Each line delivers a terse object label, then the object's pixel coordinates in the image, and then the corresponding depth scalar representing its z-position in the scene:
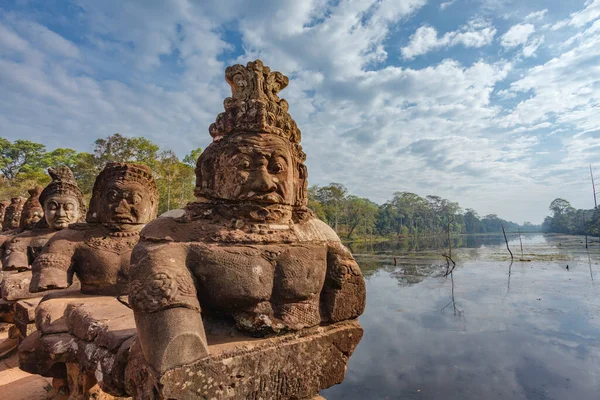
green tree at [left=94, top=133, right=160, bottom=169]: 22.56
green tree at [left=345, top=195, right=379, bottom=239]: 53.31
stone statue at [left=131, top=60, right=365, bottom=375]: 1.69
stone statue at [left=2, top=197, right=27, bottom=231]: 9.10
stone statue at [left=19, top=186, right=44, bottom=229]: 6.82
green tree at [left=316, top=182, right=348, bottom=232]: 49.30
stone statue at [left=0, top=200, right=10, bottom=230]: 11.05
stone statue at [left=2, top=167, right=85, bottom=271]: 4.67
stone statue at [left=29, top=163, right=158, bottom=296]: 3.29
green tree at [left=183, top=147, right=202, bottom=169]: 26.25
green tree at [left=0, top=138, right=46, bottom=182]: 30.92
